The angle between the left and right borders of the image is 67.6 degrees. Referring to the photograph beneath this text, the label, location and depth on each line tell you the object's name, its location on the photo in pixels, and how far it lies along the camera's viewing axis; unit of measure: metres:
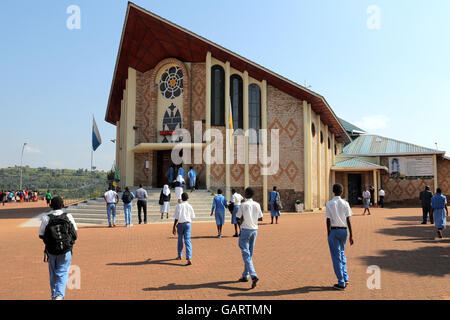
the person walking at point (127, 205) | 13.56
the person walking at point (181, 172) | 18.58
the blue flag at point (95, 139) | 26.50
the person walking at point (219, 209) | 10.80
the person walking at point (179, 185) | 15.85
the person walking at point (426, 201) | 13.28
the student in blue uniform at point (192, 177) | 18.85
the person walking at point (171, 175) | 20.27
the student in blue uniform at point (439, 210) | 10.22
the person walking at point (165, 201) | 14.81
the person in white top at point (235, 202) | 11.13
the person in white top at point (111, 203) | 13.66
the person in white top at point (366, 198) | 18.91
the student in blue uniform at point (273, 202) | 14.10
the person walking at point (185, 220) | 7.11
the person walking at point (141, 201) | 14.06
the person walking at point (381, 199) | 25.69
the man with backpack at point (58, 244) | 4.29
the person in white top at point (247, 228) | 5.70
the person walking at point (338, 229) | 5.32
